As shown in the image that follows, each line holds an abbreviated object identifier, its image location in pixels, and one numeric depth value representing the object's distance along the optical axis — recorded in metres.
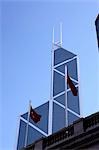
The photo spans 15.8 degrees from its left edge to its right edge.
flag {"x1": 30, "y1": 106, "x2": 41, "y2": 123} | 29.95
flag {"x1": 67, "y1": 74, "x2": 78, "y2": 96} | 27.77
